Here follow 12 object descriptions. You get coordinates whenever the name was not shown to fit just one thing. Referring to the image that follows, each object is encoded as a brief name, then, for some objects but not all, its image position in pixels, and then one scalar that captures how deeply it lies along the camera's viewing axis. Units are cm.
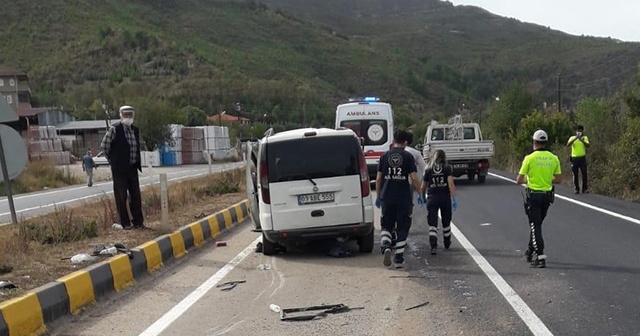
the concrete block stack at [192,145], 6931
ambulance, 2742
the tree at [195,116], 8907
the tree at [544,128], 3484
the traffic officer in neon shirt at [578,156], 2095
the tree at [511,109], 4250
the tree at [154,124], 6781
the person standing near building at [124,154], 1269
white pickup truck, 2623
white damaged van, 1152
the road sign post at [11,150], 1109
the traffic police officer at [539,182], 1029
